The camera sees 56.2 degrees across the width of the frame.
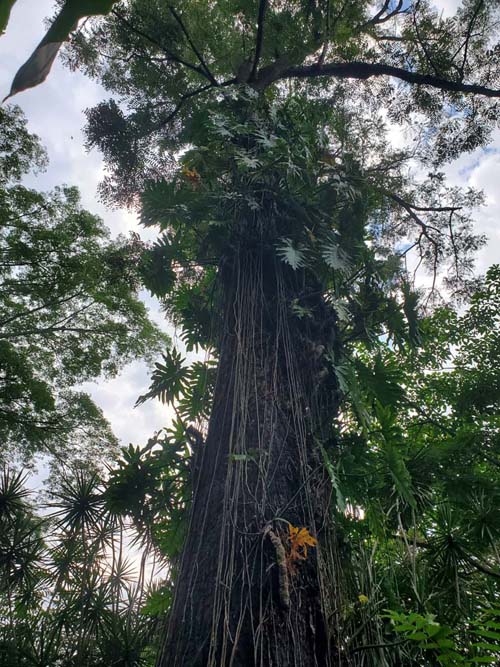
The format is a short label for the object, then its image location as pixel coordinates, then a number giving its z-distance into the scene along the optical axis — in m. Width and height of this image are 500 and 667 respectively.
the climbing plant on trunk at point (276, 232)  1.94
